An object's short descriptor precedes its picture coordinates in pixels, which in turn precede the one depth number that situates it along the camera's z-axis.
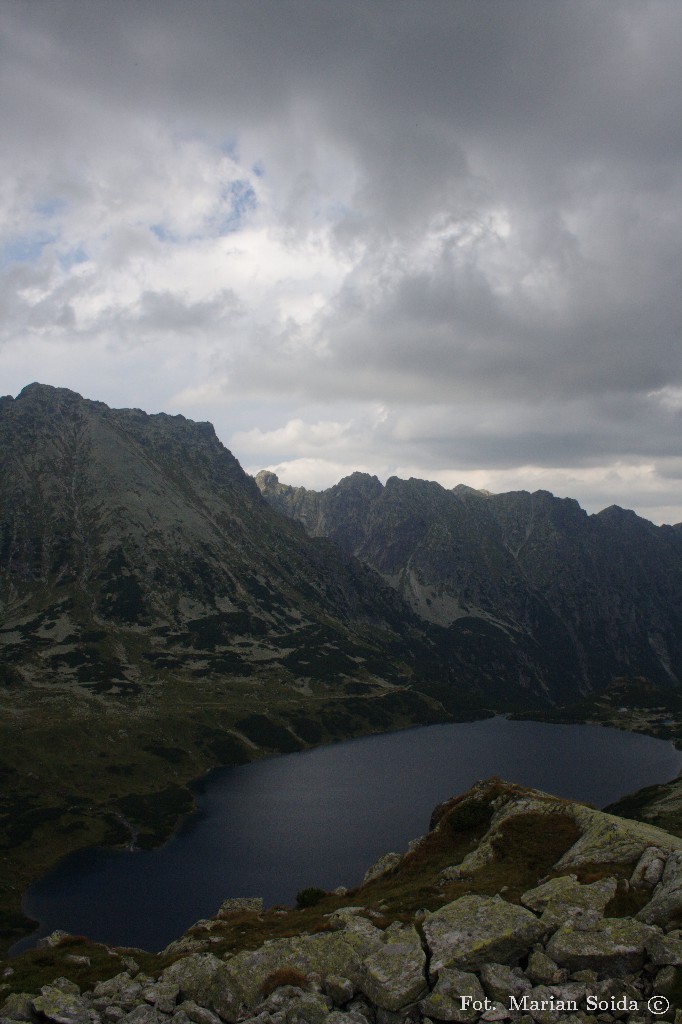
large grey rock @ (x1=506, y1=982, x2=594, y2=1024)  22.80
